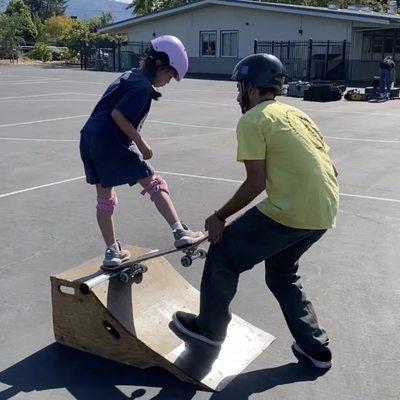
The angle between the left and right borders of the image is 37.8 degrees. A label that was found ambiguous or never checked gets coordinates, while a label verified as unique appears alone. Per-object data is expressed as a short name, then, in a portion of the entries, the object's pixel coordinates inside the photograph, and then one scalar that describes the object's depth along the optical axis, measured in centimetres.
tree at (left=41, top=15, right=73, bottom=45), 7744
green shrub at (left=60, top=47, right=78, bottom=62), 5681
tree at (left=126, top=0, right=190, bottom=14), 5903
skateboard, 381
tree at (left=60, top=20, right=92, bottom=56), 5198
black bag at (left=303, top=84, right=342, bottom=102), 2266
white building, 3600
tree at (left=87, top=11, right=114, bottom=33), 5578
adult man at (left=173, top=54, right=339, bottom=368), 311
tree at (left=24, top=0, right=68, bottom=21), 11706
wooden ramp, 350
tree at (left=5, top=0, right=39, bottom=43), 7188
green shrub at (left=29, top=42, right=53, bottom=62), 5862
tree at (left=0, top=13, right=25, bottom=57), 5553
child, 393
